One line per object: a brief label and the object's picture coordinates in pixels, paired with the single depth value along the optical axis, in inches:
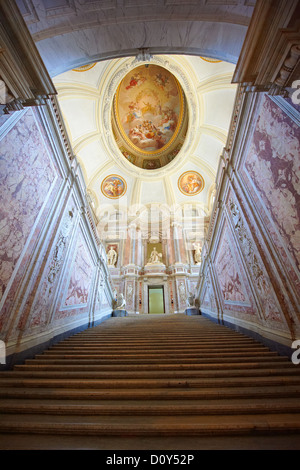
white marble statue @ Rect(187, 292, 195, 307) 317.7
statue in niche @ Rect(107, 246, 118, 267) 525.7
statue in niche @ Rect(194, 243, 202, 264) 527.4
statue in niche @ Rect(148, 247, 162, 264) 522.8
